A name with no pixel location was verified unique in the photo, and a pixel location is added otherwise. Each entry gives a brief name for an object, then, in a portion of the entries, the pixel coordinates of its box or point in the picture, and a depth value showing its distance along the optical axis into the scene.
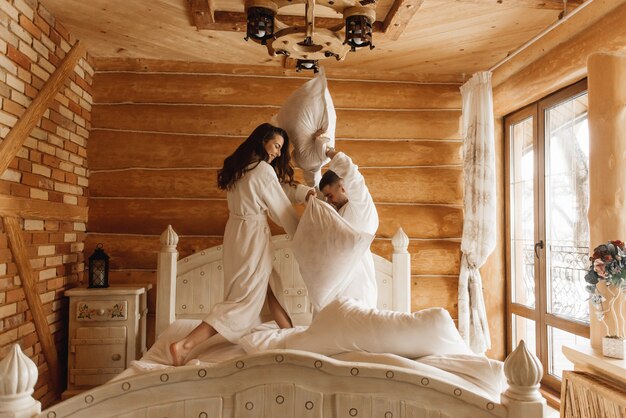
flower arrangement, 2.41
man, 2.58
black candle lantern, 3.46
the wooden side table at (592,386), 2.23
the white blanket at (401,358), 1.73
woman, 2.34
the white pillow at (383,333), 1.82
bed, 1.33
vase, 2.40
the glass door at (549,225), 3.18
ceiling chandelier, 2.05
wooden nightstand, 3.29
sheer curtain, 3.67
